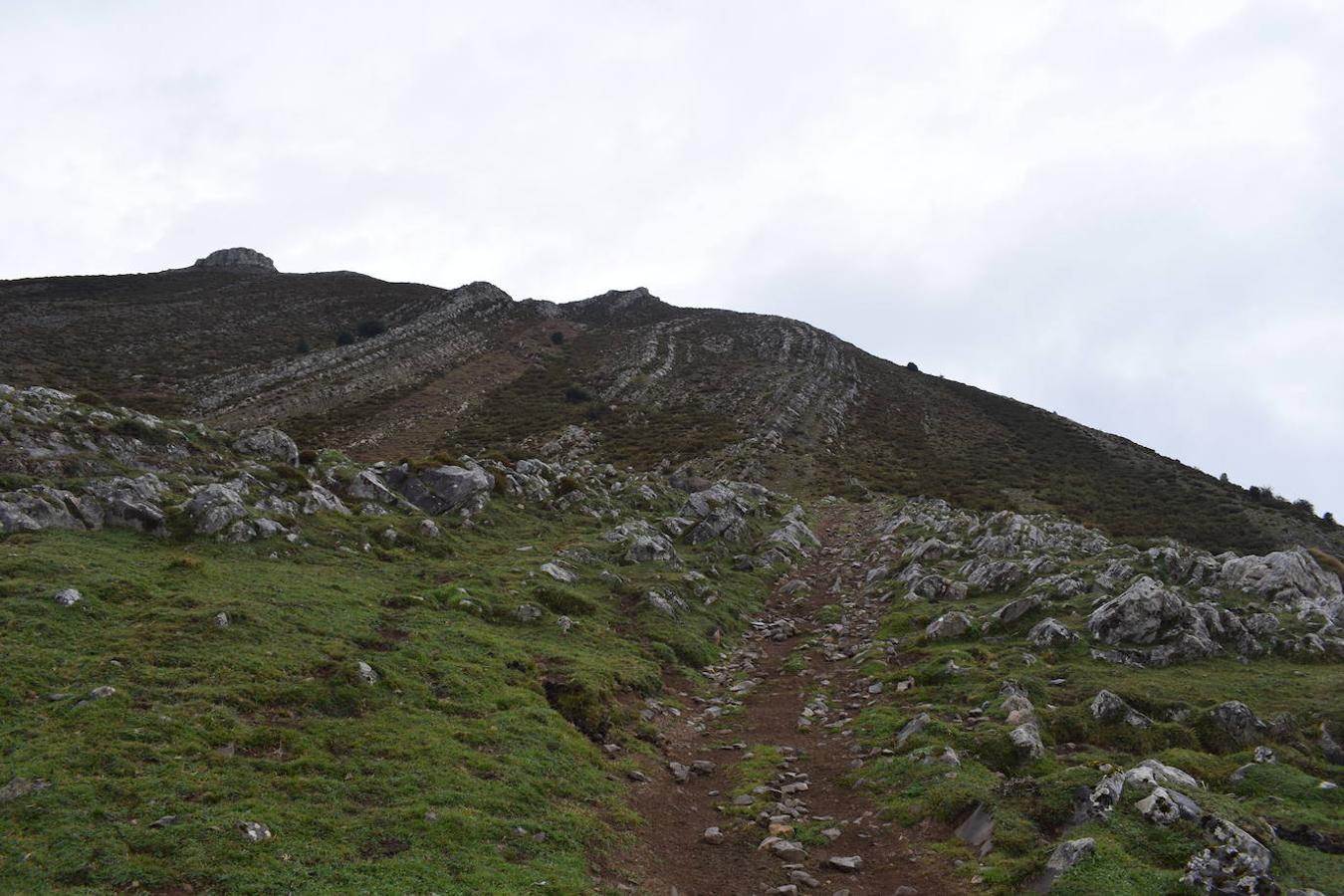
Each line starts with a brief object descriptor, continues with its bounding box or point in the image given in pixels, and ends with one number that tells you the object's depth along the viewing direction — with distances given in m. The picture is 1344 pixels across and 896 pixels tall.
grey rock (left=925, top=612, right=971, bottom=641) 25.73
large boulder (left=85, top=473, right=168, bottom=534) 24.00
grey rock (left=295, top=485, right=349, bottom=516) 29.91
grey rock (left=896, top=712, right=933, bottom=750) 18.00
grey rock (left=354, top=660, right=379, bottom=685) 17.14
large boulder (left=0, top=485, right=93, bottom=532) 21.64
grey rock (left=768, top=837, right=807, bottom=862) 13.70
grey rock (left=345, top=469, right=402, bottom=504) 33.91
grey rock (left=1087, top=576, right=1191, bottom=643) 22.55
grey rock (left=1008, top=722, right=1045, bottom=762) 16.19
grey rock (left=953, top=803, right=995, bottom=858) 13.09
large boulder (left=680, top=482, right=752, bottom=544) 41.78
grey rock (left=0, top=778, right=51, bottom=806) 10.80
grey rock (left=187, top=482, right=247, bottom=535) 25.03
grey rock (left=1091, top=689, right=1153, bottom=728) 17.20
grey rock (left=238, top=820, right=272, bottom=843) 10.99
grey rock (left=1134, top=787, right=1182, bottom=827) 12.16
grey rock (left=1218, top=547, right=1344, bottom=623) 24.86
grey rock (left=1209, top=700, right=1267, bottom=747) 16.28
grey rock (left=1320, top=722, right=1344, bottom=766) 15.42
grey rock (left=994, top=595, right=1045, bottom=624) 25.86
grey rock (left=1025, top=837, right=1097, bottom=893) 11.42
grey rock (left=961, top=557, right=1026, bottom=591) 30.25
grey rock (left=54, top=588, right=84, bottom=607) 17.20
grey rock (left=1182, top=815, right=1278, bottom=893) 10.43
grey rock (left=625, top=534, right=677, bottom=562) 34.38
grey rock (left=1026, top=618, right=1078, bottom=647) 23.02
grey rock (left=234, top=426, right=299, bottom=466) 34.00
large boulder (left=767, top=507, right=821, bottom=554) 43.91
